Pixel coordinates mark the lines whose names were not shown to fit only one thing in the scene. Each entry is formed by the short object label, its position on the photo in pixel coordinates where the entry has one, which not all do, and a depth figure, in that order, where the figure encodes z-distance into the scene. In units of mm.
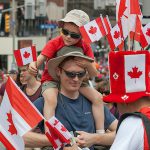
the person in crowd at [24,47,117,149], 5126
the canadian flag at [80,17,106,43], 7424
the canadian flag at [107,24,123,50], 7093
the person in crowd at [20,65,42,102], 9203
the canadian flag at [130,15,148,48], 5997
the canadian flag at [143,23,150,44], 7263
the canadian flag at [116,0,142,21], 6166
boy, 5311
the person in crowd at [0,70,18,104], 12341
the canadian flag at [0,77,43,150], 4717
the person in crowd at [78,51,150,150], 3535
